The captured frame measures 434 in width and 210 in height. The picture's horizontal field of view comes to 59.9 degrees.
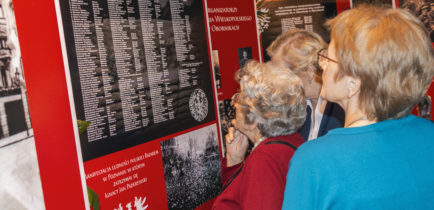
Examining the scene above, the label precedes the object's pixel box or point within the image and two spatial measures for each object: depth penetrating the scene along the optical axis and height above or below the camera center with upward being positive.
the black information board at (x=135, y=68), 1.99 +0.01
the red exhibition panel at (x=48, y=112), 1.16 -0.11
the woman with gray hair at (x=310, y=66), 2.41 -0.09
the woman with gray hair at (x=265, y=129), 1.47 -0.33
